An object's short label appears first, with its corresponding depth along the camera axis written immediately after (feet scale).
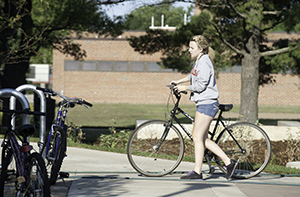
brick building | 200.44
